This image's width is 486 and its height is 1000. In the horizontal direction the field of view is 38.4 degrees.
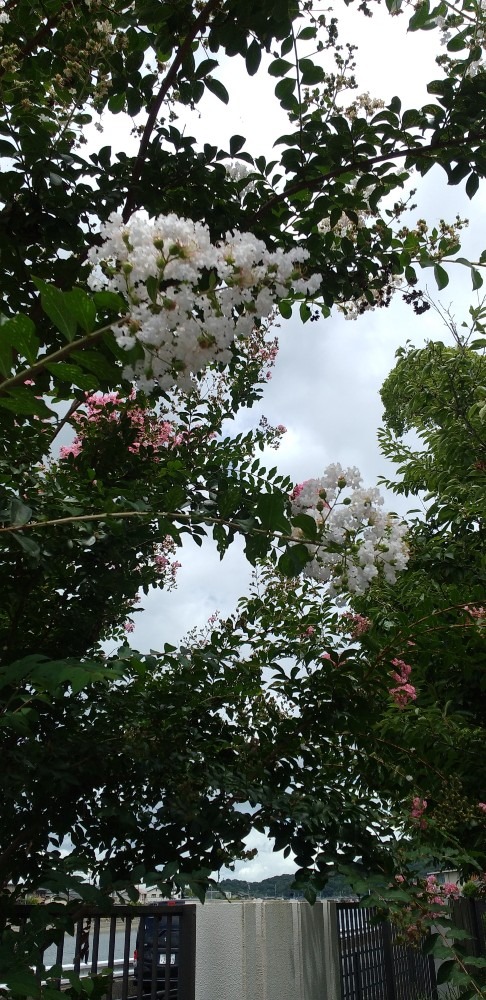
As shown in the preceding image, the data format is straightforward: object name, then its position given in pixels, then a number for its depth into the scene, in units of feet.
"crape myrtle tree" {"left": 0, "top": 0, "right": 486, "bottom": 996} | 4.73
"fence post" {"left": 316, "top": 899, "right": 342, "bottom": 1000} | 10.22
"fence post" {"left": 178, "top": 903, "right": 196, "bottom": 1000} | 6.61
